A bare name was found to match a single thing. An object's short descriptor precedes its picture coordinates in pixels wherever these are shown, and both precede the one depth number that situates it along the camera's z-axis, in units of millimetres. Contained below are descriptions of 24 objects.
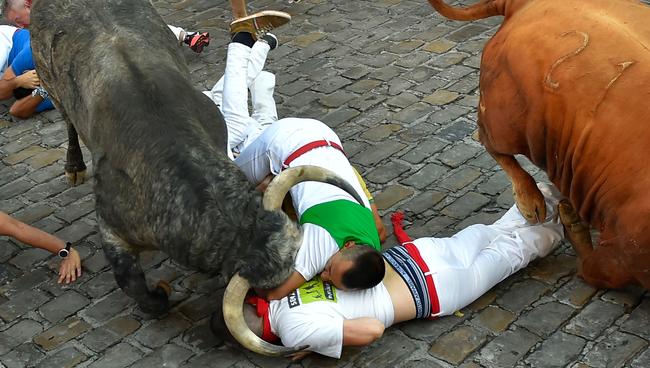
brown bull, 4414
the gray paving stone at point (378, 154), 6367
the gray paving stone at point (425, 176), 6047
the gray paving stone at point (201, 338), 4891
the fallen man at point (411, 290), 4508
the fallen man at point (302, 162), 4605
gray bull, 4477
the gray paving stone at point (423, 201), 5797
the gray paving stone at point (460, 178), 5977
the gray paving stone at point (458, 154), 6227
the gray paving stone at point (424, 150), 6327
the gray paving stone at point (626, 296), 4805
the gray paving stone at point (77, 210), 6199
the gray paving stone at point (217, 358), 4750
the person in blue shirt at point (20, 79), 7547
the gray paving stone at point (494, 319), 4758
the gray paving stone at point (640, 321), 4590
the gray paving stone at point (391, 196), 5891
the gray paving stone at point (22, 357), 4895
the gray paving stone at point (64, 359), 4852
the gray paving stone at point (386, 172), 6156
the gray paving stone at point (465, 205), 5695
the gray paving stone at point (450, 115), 6598
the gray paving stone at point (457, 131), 6500
